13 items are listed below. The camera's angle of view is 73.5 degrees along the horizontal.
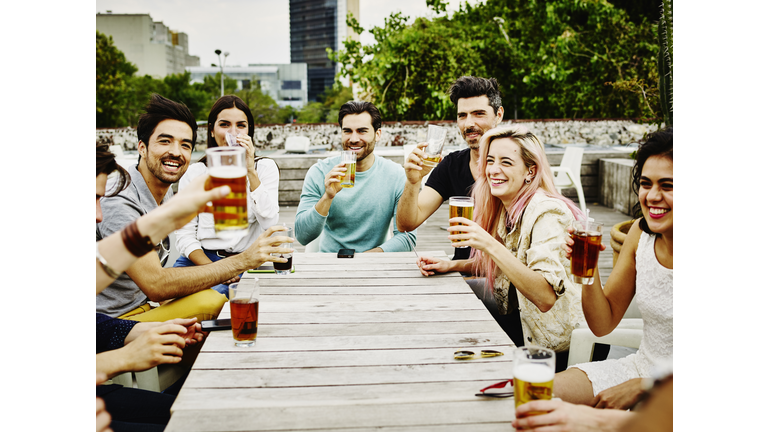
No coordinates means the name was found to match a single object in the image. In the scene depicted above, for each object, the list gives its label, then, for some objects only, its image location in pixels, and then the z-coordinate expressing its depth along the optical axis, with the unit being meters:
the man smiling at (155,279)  1.94
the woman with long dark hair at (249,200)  2.89
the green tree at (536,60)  12.66
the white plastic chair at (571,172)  6.15
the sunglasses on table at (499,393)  1.17
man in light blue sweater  3.05
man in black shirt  3.01
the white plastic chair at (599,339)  1.88
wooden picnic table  1.10
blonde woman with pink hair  1.82
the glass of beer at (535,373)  1.05
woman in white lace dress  1.48
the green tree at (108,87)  28.16
